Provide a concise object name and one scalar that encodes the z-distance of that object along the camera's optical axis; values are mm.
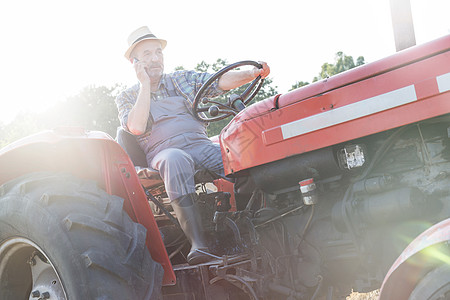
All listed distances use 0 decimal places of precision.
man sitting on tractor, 2637
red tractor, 2059
